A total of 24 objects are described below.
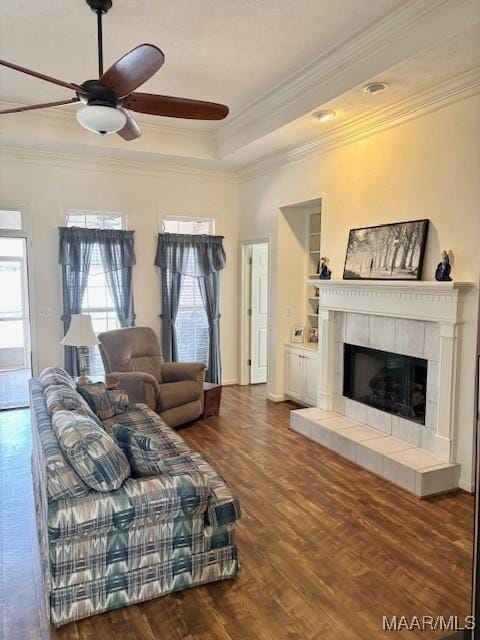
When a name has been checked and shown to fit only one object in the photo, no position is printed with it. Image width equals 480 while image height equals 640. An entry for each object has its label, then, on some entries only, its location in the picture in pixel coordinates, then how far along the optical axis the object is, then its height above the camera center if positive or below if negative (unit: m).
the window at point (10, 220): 5.49 +0.75
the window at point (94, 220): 5.90 +0.82
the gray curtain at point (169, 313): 6.31 -0.41
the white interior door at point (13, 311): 7.41 -0.46
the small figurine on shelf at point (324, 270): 4.98 +0.14
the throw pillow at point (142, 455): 2.42 -0.90
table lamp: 4.21 -0.46
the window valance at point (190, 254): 6.25 +0.40
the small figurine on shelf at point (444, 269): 3.59 +0.11
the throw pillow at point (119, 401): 4.04 -1.03
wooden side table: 5.33 -1.35
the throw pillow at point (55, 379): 3.52 -0.75
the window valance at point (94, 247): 5.66 +0.46
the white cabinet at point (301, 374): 5.59 -1.13
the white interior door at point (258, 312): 6.95 -0.44
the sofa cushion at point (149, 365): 5.27 -0.93
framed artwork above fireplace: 3.89 +0.28
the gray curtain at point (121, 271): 5.94 +0.16
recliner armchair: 4.65 -0.98
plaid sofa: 2.15 -1.24
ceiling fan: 2.39 +1.12
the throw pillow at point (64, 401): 2.97 -0.78
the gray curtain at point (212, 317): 6.57 -0.48
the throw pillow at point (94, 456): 2.22 -0.84
